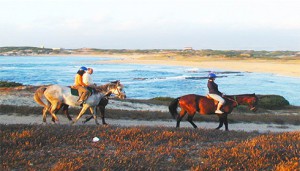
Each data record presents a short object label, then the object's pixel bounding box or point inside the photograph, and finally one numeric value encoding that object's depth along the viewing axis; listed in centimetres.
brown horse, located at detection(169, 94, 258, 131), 1454
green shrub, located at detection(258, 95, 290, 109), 3222
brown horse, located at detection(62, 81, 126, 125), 1509
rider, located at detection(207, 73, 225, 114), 1438
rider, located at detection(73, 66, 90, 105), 1428
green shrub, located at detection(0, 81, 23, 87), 3210
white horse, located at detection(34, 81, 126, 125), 1445
